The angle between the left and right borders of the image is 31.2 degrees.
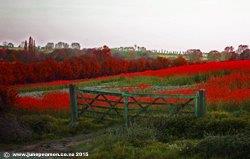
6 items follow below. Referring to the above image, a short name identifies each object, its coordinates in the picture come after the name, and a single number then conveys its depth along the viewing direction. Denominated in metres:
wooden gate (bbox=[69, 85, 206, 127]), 16.09
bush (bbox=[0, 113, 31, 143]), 16.36
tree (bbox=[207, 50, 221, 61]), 91.56
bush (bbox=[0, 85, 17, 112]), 20.20
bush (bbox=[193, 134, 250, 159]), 11.37
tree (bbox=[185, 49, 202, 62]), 94.38
